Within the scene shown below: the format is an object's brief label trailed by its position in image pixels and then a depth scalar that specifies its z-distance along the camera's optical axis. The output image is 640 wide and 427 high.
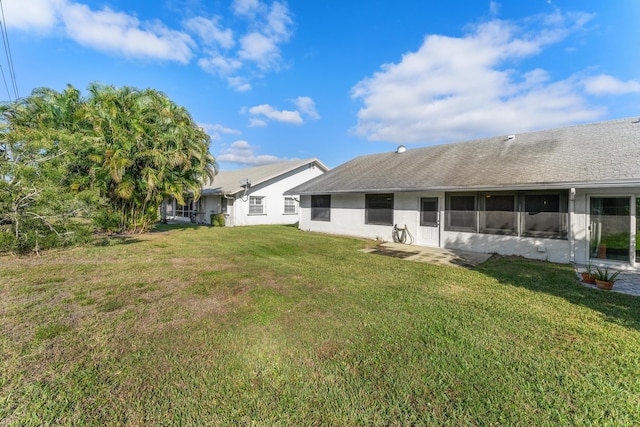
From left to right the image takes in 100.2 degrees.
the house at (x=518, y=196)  7.27
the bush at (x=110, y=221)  10.85
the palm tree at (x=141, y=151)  11.36
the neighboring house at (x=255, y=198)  18.36
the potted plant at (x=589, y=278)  5.64
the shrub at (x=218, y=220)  18.05
